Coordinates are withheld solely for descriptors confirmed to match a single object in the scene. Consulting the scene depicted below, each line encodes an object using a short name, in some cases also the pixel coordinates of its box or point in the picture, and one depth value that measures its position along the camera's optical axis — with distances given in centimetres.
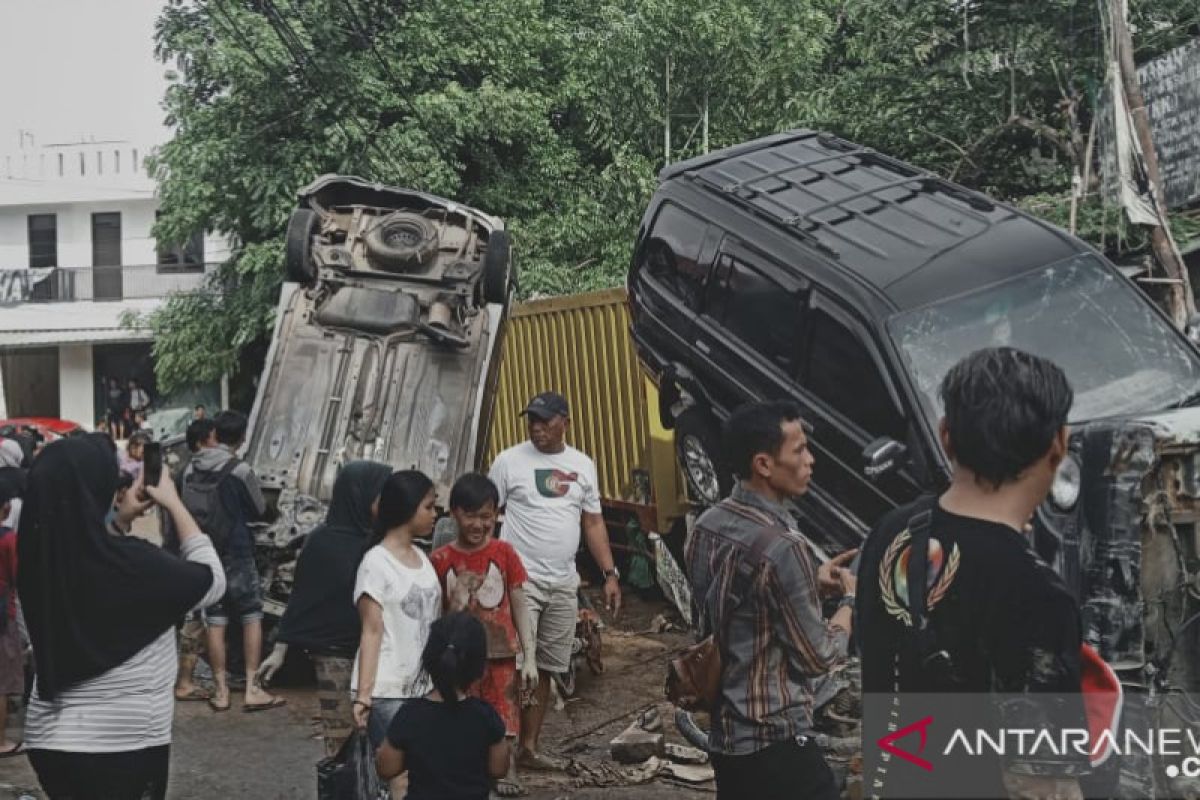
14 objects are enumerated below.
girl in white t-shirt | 458
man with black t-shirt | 218
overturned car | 972
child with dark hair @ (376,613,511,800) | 390
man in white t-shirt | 680
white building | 3422
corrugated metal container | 1103
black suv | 514
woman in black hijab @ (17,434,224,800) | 368
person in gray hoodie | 819
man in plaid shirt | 355
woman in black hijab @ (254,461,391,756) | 493
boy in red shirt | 546
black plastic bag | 463
